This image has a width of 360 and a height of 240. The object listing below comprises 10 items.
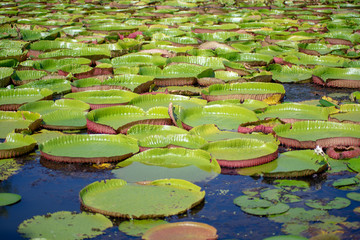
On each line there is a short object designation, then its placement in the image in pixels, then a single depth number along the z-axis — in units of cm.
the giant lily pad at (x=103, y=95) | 423
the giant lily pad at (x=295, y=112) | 359
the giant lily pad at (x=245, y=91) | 419
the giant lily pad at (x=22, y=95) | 421
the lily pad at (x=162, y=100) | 405
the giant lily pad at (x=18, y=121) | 342
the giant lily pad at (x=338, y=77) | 471
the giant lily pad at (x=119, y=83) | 448
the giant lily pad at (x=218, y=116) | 351
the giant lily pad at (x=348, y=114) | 351
